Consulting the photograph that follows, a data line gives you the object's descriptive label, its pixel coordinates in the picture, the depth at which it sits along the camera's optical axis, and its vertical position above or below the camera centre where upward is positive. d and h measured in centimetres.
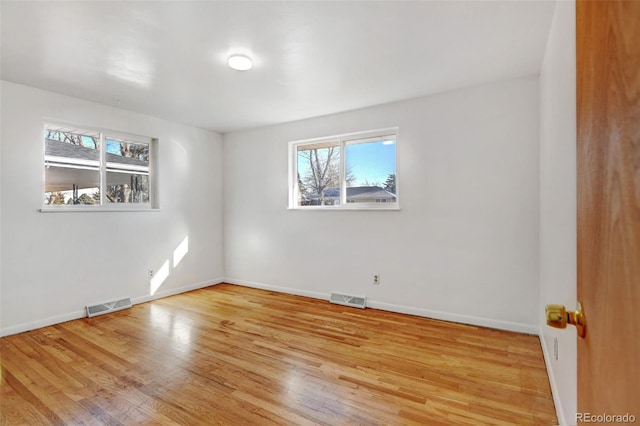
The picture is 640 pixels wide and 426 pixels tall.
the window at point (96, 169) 339 +53
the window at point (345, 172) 377 +53
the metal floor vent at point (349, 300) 379 -111
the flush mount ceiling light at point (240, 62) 252 +126
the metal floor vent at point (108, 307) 352 -112
